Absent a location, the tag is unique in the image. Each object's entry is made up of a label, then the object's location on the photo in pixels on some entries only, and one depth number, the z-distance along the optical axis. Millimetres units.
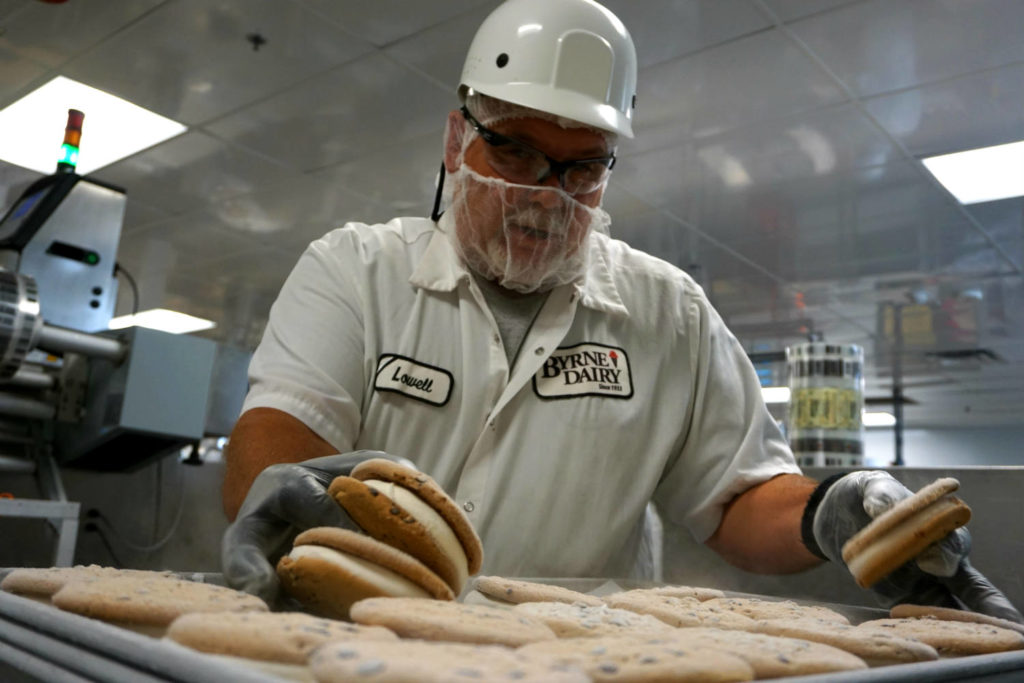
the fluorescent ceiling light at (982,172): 4691
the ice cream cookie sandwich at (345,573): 813
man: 1589
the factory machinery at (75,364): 2547
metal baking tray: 517
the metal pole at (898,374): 7902
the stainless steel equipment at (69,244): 2957
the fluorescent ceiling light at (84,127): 4961
